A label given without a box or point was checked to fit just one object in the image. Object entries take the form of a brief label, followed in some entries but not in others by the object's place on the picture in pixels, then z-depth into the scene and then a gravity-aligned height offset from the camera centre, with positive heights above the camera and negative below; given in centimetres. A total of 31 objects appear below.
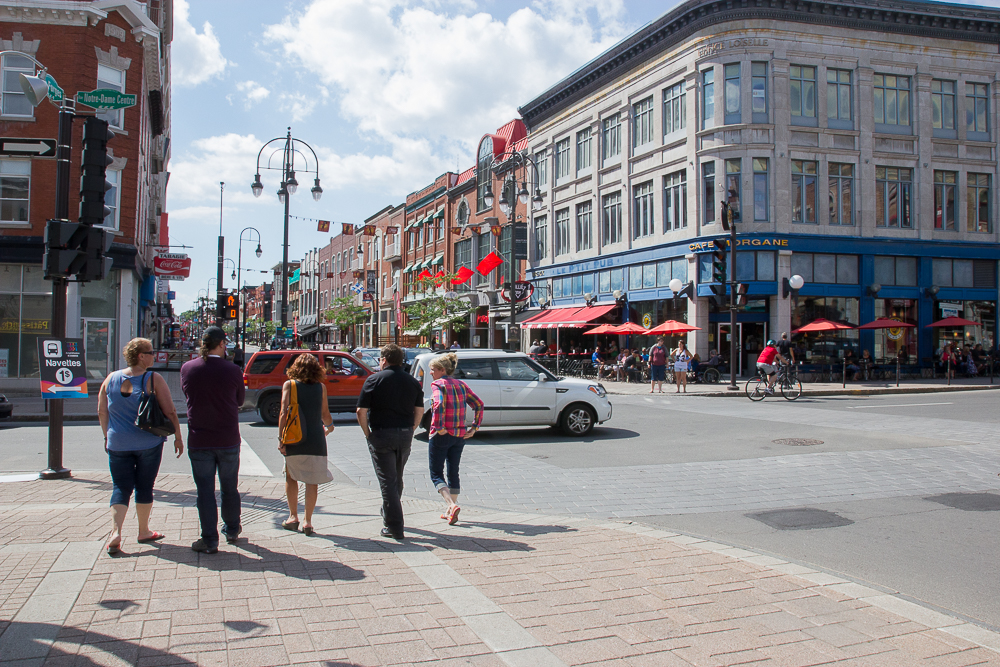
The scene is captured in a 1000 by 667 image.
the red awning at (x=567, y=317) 3556 +223
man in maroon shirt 564 -56
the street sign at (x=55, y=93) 967 +355
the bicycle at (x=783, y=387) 2133 -77
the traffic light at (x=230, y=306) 2448 +178
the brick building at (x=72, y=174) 2228 +584
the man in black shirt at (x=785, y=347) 2737 +52
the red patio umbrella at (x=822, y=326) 2803 +137
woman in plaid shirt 679 -58
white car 1291 -58
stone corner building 3002 +846
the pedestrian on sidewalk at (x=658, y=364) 2469 -12
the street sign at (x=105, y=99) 928 +330
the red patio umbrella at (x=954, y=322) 3002 +161
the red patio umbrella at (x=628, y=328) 3126 +138
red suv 1505 -41
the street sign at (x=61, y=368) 873 -11
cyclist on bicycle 2091 -9
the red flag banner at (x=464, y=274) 4459 +533
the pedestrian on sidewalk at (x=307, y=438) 625 -67
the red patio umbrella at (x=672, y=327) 2973 +136
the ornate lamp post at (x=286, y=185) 2245 +562
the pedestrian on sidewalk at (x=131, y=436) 568 -60
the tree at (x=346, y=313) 6969 +444
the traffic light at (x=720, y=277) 2323 +269
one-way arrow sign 890 +260
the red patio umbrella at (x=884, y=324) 2831 +146
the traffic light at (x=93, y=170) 857 +223
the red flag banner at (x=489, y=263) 3922 +534
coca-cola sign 2942 +379
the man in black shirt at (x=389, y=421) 625 -53
